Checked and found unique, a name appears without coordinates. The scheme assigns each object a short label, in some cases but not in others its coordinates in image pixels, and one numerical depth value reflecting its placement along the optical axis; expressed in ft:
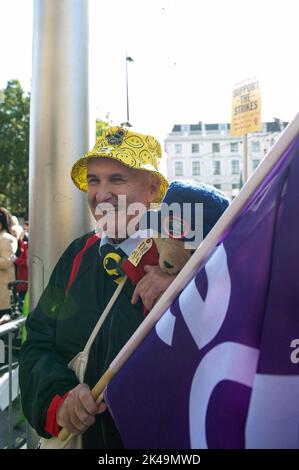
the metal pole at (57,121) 8.87
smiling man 4.93
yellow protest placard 21.34
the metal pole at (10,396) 9.91
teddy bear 4.94
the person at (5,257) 18.49
